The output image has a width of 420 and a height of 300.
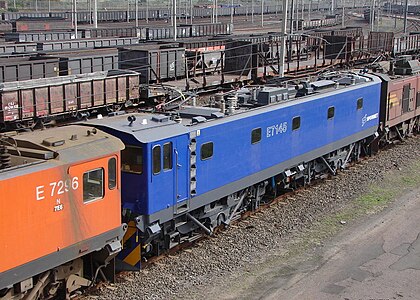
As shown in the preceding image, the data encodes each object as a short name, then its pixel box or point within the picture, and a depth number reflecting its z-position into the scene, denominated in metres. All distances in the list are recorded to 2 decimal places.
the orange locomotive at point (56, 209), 10.12
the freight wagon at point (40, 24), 70.31
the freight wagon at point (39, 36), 53.87
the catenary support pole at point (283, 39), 25.44
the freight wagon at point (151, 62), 38.28
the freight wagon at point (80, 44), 46.34
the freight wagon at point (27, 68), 31.05
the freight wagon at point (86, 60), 34.81
